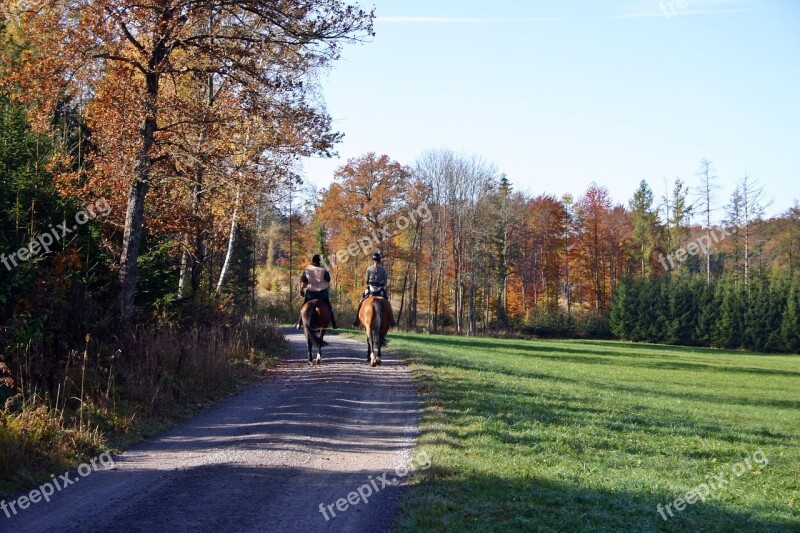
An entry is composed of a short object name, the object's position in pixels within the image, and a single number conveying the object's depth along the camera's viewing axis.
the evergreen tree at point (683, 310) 77.38
